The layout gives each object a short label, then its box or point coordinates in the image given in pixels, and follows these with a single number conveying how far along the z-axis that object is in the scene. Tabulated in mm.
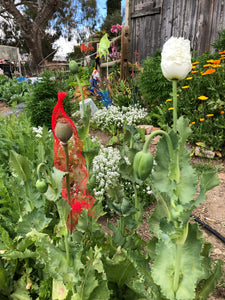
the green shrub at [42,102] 3879
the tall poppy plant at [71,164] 652
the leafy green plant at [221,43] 3927
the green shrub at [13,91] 7586
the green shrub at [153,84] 4148
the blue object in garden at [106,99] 4946
